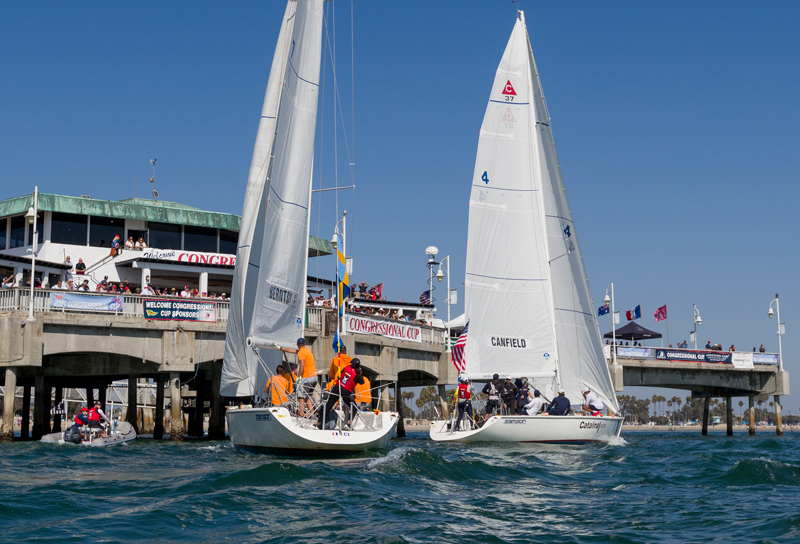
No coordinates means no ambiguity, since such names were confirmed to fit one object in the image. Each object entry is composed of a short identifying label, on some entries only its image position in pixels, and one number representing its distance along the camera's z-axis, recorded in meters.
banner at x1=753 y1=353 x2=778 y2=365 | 55.16
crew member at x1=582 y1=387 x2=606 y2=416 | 29.72
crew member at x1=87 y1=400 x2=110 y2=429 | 29.67
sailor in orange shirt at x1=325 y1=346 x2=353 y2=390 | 21.06
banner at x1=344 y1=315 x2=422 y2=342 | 36.31
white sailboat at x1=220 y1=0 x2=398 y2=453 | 21.98
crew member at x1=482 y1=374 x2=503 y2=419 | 28.61
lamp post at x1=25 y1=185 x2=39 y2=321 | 32.61
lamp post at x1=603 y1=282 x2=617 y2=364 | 49.92
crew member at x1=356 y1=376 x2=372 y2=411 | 21.56
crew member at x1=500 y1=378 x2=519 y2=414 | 28.81
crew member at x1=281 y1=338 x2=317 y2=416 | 21.69
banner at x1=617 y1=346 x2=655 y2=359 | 51.06
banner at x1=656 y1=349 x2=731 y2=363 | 52.28
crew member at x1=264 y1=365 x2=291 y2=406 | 21.78
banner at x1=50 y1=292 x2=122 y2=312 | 32.22
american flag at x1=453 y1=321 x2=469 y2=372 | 33.81
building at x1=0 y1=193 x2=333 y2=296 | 47.91
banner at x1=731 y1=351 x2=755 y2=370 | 54.16
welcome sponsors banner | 33.25
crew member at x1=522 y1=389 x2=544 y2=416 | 27.92
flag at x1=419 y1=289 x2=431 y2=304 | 52.69
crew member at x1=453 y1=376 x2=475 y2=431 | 28.03
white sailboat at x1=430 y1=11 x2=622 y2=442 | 31.22
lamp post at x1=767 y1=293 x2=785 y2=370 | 55.69
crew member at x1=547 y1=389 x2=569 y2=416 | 28.09
